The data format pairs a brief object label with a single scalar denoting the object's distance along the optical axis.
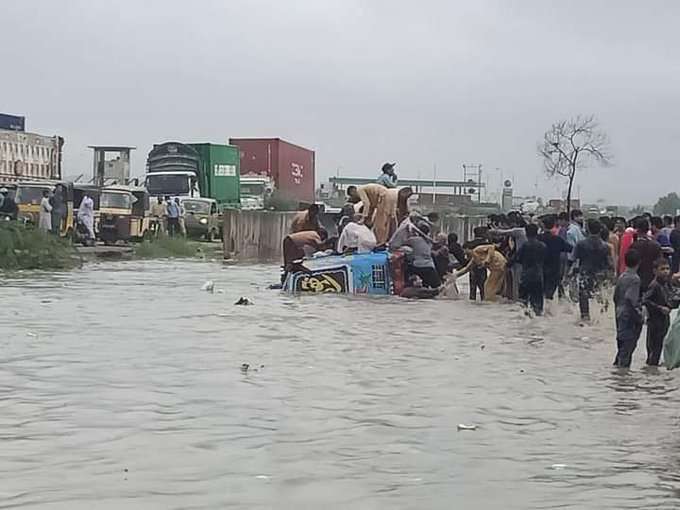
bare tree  41.62
